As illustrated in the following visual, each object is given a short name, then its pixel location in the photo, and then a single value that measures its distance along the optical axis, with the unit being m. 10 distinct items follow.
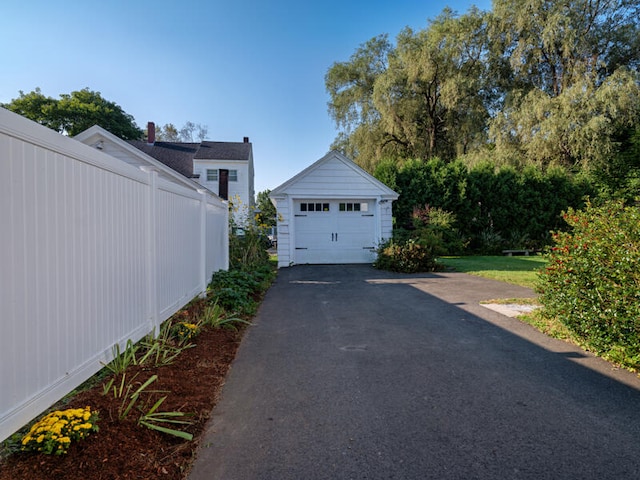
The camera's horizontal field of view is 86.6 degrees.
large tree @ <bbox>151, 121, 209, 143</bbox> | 44.69
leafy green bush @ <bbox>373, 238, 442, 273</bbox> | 9.93
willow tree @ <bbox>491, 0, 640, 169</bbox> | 15.18
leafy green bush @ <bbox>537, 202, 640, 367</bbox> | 3.09
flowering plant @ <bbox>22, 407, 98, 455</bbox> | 1.68
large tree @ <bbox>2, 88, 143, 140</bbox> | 31.00
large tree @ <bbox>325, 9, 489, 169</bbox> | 18.81
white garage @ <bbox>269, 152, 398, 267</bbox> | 11.79
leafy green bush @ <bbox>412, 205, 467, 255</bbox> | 13.07
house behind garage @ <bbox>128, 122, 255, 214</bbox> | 23.28
